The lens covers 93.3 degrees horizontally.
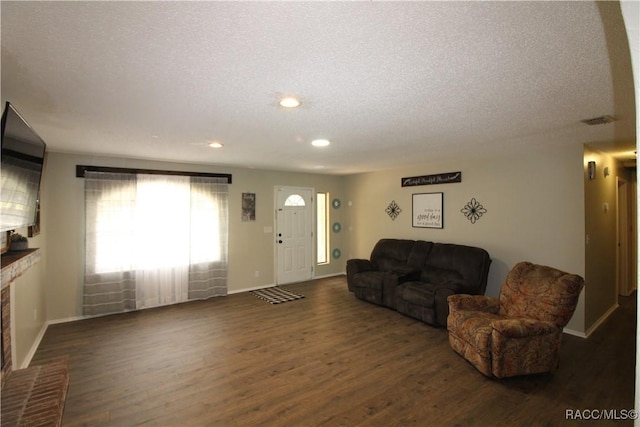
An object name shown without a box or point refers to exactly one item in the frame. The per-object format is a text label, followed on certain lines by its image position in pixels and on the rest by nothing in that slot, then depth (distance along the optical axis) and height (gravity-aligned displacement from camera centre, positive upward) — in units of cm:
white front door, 637 -39
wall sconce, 376 +58
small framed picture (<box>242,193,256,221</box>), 586 +19
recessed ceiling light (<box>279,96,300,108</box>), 219 +85
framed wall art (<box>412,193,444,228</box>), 521 +9
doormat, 533 -146
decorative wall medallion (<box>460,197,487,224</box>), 467 +8
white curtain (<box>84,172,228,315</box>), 445 -38
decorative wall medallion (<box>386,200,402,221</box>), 599 +11
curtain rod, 434 +72
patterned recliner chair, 270 -106
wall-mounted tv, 173 +31
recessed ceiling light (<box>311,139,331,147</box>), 347 +87
